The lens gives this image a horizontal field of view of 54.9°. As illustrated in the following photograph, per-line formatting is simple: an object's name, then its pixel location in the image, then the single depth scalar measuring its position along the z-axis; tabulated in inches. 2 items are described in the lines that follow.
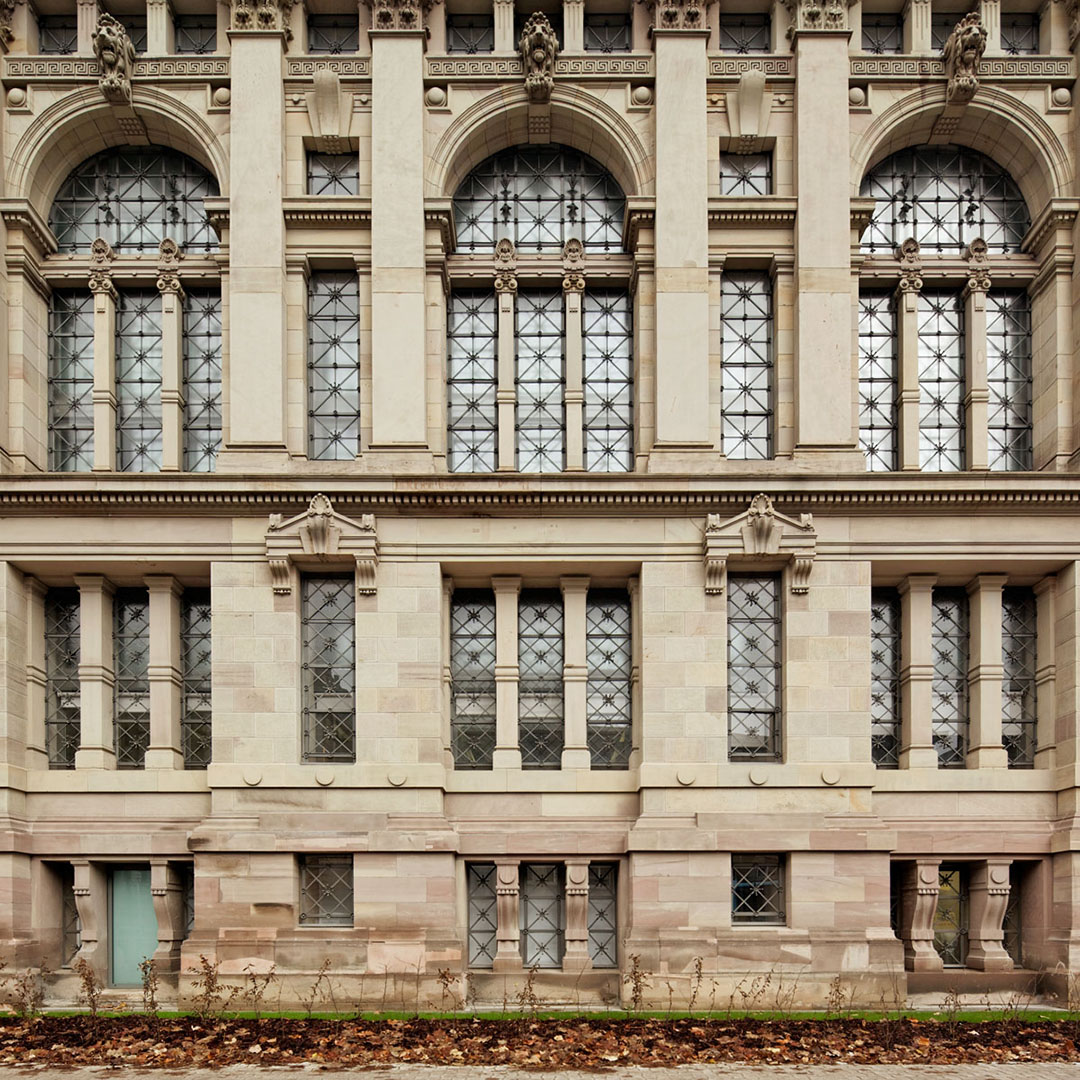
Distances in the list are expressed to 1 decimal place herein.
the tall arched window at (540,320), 835.4
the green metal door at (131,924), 800.3
